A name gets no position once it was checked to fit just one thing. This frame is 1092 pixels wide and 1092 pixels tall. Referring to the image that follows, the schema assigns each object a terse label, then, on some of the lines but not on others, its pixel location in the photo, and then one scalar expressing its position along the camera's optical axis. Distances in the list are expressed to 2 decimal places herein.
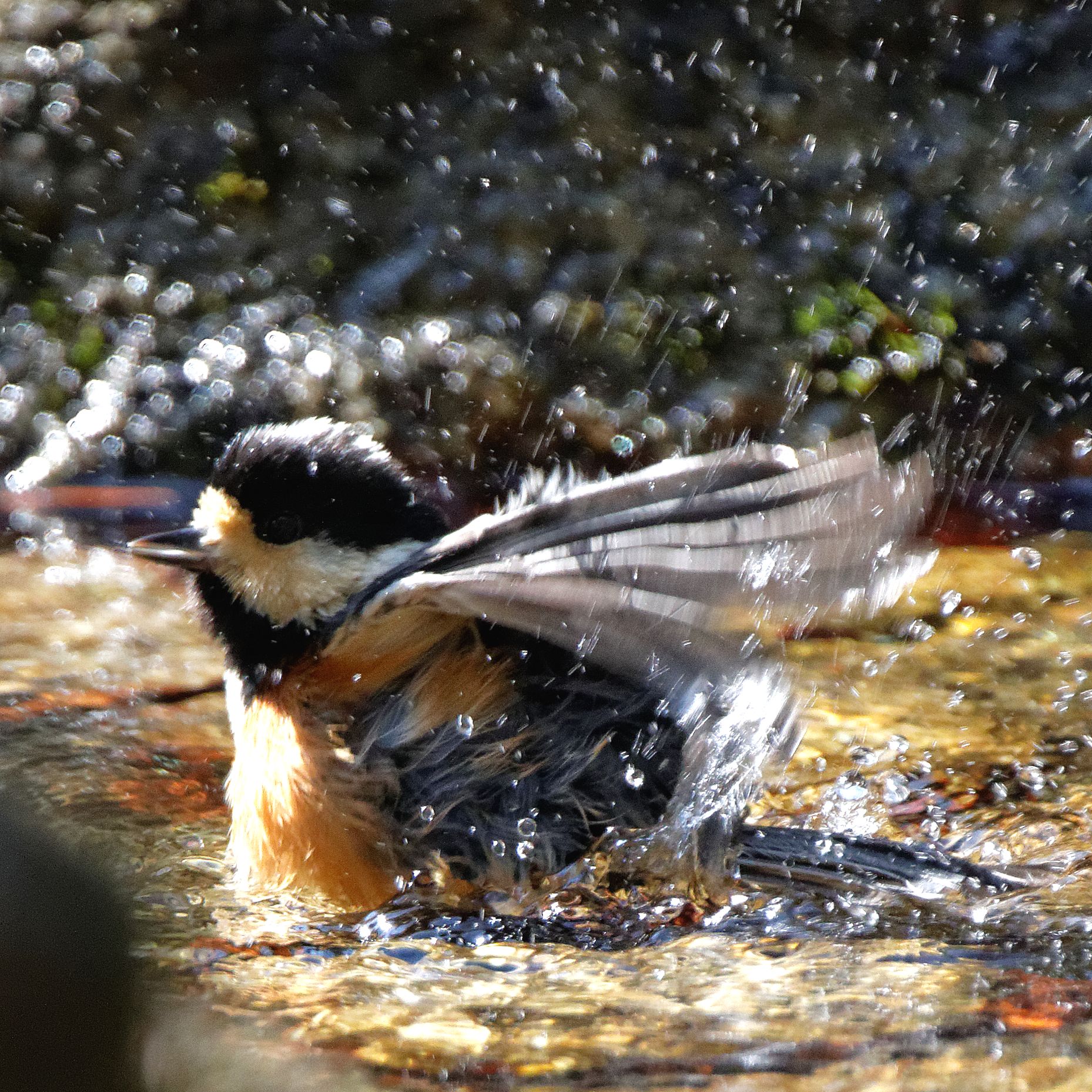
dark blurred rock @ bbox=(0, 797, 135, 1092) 1.98
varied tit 2.33
